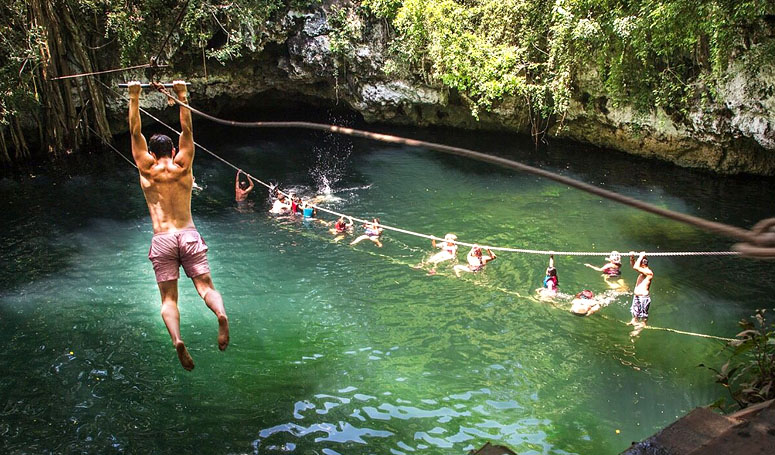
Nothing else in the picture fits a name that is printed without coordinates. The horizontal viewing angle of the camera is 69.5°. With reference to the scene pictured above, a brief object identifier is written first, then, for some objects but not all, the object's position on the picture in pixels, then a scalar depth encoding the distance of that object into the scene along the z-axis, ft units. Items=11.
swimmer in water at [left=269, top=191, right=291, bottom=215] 38.32
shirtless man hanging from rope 13.87
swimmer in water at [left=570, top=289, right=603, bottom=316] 25.50
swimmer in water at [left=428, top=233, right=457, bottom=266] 30.91
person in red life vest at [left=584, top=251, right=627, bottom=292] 27.78
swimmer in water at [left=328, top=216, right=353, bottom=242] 34.63
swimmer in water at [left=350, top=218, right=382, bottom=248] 33.27
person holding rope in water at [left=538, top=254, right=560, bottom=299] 26.73
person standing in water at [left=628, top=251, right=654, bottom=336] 24.29
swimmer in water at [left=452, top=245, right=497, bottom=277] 29.84
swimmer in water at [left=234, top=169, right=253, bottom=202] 39.56
